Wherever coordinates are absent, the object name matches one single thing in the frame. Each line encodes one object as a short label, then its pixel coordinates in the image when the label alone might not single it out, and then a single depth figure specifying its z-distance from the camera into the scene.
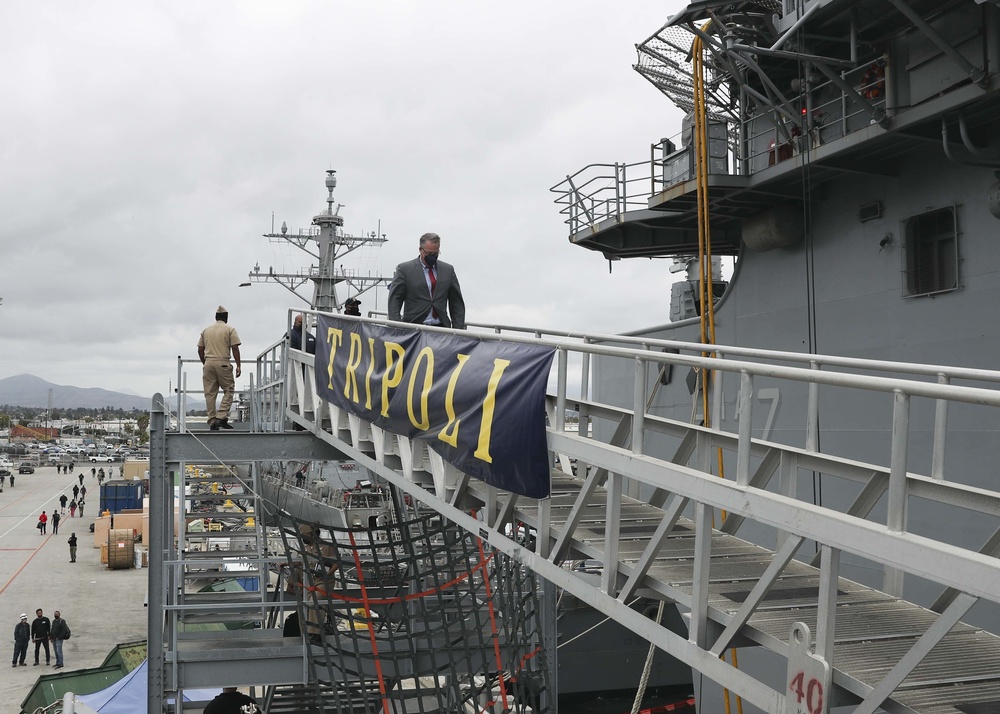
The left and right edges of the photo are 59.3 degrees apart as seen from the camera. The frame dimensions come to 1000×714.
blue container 51.50
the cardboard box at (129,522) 41.69
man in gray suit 7.89
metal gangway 3.67
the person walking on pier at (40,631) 20.67
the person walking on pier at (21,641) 20.53
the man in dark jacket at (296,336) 11.40
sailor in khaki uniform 11.06
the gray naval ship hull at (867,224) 9.56
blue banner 5.62
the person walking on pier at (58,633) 21.09
